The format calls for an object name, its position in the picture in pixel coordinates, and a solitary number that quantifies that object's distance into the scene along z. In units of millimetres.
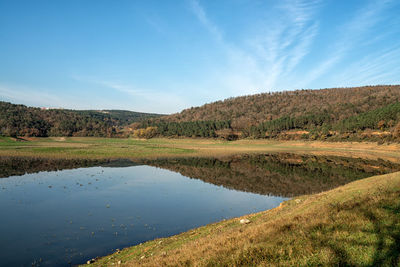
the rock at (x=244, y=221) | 14427
